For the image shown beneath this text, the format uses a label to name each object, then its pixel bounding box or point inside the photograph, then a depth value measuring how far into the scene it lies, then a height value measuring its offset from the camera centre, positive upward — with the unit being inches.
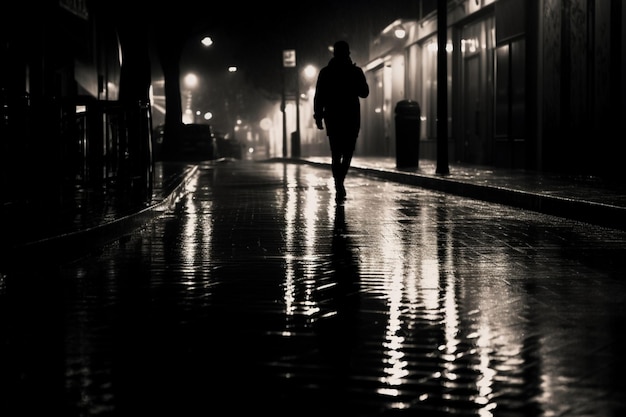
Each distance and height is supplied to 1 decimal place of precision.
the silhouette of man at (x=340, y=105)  641.6 +19.8
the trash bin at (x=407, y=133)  1064.8 +6.7
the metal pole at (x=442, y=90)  890.7 +37.3
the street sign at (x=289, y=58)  2149.4 +152.7
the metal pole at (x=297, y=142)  2154.3 +1.0
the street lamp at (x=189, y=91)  3672.2 +192.4
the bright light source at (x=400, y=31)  1631.4 +149.6
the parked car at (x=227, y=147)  2509.5 -7.7
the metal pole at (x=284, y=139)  2410.2 +7.5
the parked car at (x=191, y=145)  1729.8 -1.4
